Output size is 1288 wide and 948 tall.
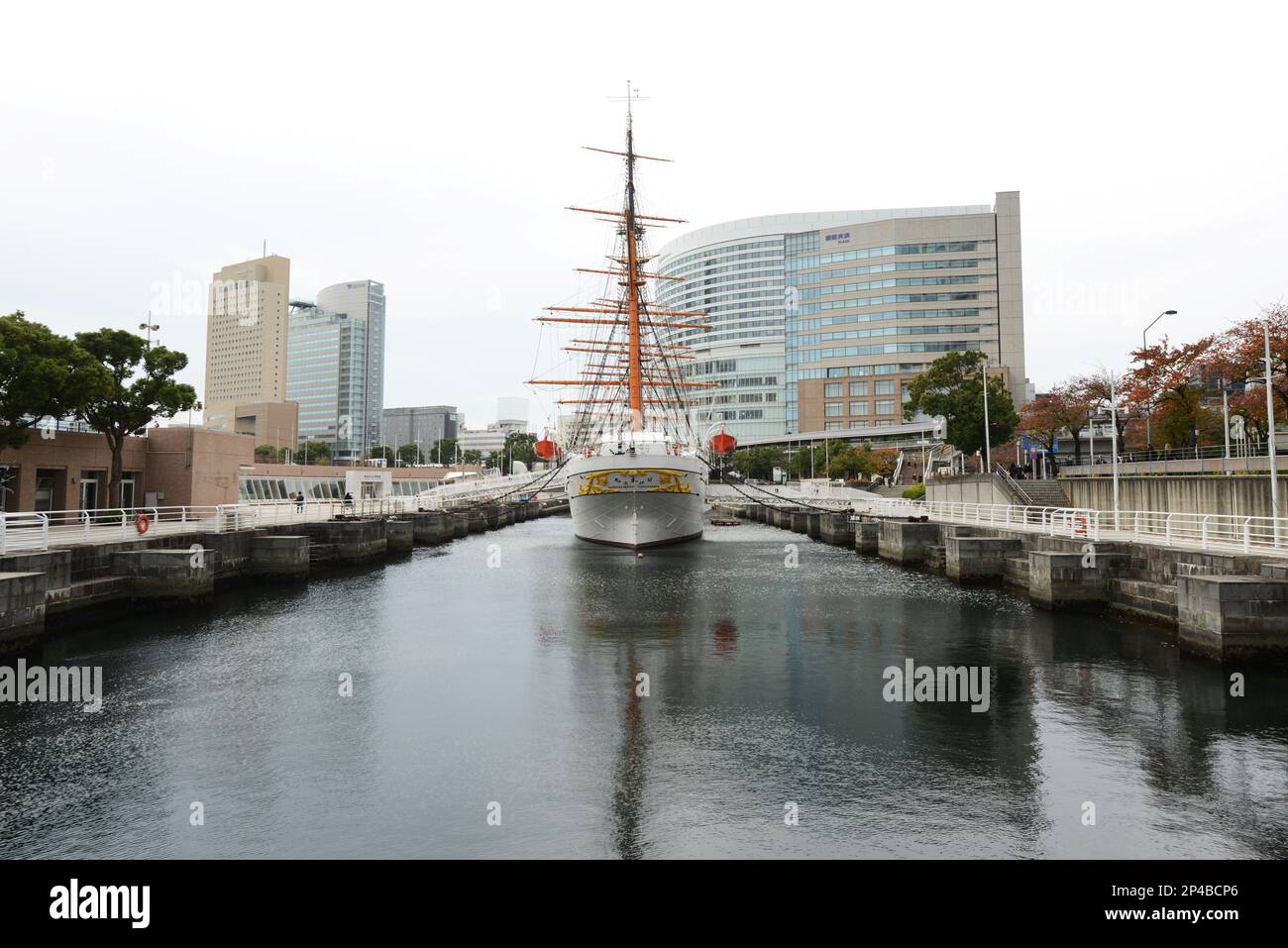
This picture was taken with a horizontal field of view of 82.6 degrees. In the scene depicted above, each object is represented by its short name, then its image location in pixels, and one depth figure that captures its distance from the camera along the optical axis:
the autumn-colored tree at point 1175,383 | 46.00
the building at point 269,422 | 164.88
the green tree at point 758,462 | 134.00
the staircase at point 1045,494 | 44.50
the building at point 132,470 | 33.88
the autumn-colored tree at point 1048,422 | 61.66
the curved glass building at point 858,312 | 141.25
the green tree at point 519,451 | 167.25
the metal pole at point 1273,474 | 20.78
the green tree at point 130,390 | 35.47
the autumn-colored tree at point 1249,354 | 37.72
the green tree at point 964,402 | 58.91
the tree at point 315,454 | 160.00
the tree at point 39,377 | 28.69
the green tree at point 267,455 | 144.75
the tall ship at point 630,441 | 48.03
